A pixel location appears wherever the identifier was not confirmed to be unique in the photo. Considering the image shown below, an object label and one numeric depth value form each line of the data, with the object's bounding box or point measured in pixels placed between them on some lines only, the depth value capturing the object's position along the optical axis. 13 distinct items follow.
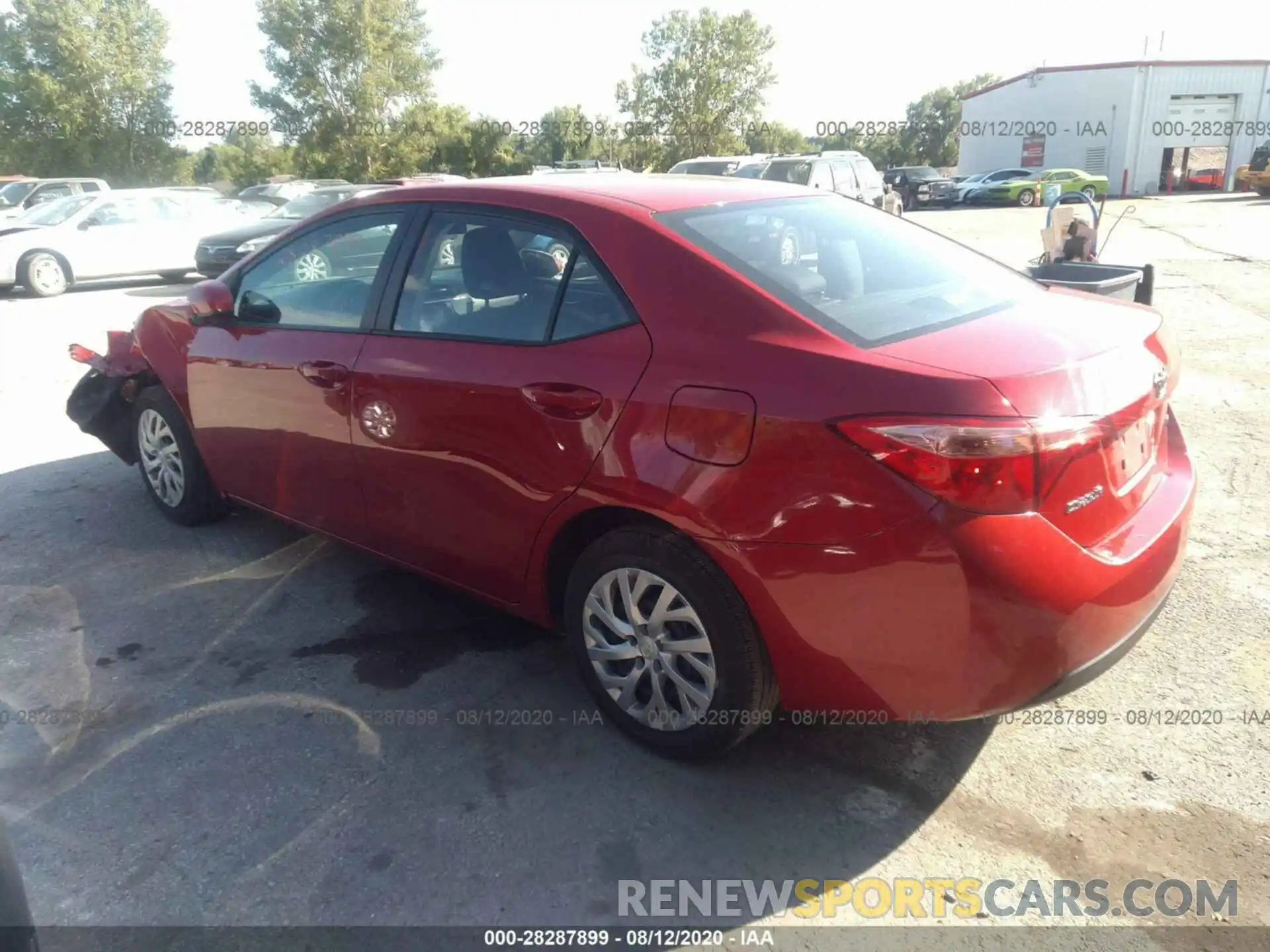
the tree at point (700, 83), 40.53
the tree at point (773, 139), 45.12
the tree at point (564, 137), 40.83
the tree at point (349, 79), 34.94
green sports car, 35.12
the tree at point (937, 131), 68.12
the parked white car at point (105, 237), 14.60
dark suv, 38.12
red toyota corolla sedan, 2.29
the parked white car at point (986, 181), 36.91
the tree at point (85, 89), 34.62
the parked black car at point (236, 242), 14.41
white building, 41.66
